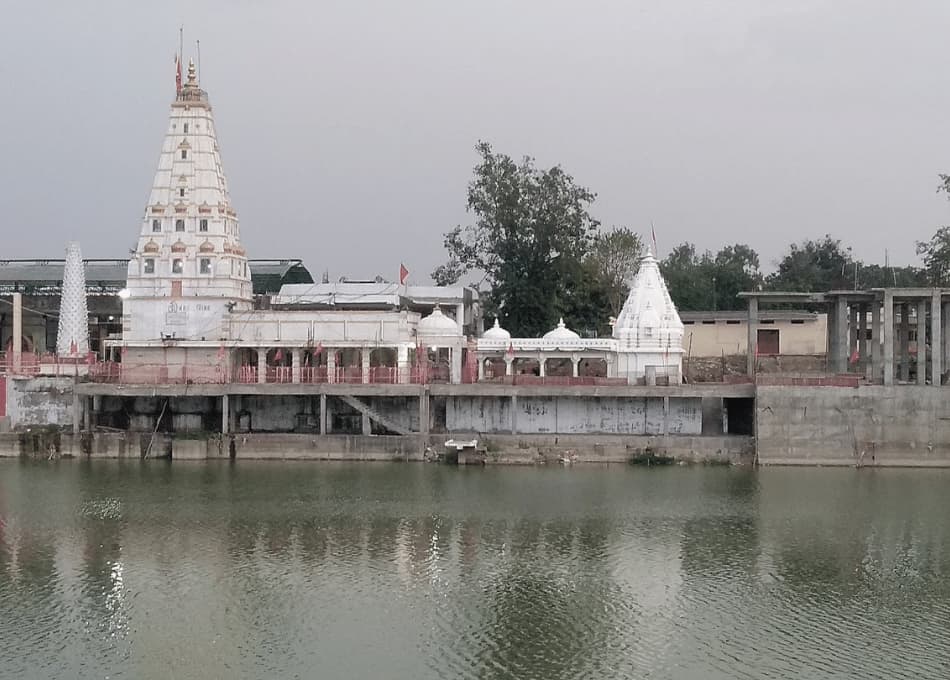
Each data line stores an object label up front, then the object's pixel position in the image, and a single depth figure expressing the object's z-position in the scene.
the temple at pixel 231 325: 55.97
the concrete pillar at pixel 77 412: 54.09
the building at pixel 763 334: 72.31
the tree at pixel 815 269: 105.94
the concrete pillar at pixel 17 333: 55.03
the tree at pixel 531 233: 73.00
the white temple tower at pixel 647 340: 57.56
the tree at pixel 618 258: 79.12
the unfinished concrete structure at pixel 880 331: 51.94
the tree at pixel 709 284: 99.56
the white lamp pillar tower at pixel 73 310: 61.09
